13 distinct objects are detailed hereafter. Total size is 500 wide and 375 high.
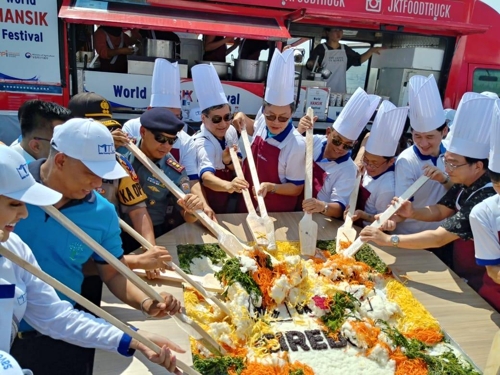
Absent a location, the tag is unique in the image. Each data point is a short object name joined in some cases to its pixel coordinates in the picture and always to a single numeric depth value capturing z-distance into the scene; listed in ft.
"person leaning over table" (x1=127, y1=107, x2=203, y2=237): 7.81
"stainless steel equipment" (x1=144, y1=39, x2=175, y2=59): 15.23
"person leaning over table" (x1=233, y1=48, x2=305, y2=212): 9.62
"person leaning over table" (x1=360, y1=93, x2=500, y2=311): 7.14
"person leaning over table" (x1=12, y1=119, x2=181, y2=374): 5.16
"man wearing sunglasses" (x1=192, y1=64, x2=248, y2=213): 10.00
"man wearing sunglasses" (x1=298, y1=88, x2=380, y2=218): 9.27
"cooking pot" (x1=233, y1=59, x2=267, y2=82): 15.98
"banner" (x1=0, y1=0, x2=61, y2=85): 12.87
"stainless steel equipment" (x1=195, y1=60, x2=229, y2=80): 15.99
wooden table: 5.97
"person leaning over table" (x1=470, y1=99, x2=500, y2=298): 6.04
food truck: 13.21
